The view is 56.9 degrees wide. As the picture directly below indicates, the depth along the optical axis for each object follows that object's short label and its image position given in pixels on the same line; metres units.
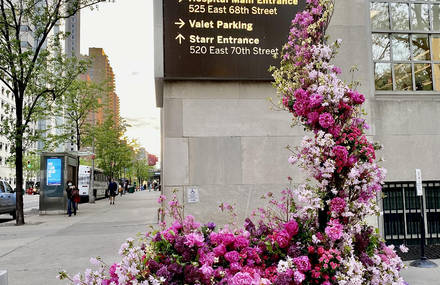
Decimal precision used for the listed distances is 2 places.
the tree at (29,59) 17.08
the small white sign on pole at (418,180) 7.17
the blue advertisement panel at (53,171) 21.17
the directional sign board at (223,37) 7.12
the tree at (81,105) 29.92
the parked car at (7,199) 18.77
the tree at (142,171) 103.41
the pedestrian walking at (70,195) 19.64
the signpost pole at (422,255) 6.63
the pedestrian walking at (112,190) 29.72
